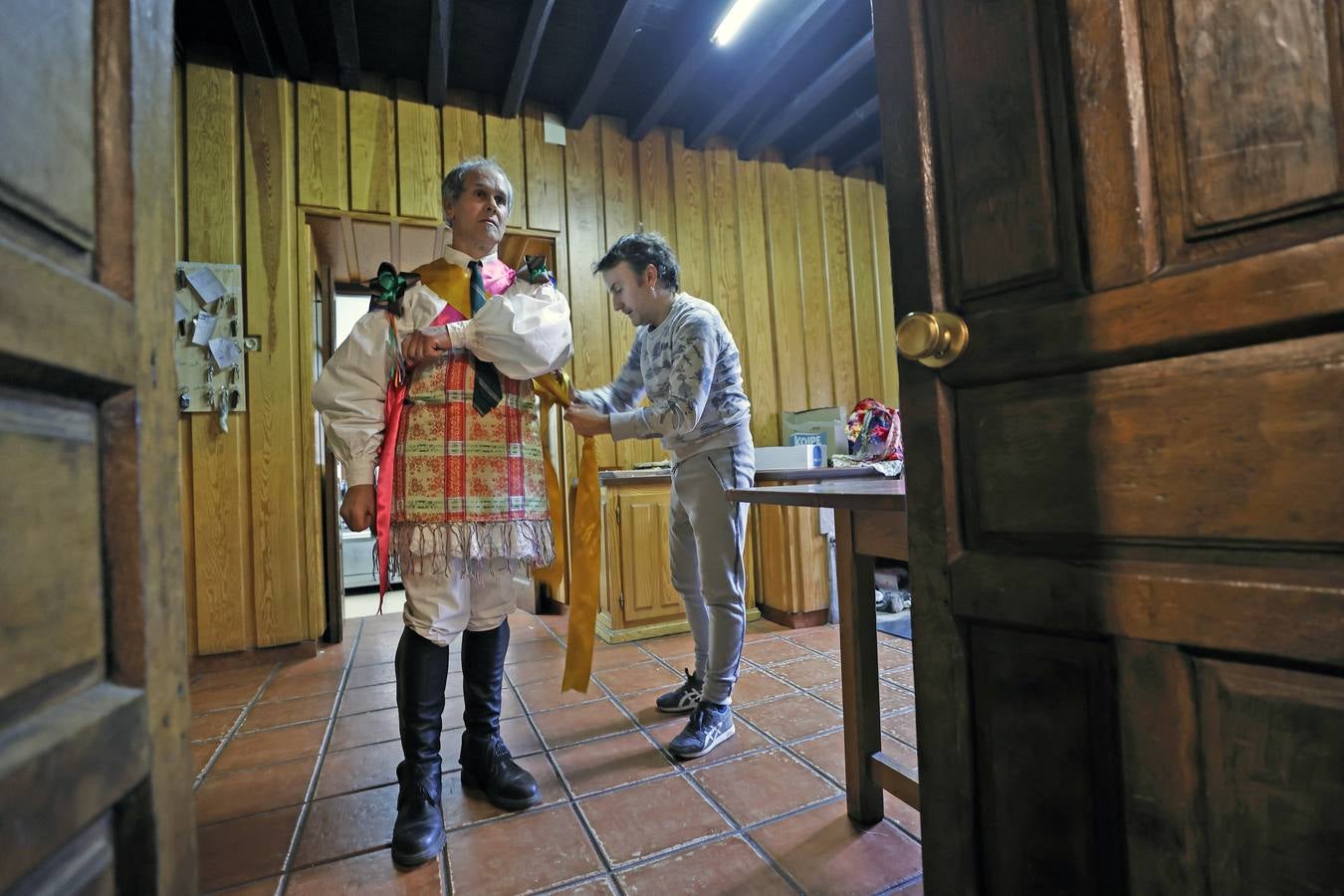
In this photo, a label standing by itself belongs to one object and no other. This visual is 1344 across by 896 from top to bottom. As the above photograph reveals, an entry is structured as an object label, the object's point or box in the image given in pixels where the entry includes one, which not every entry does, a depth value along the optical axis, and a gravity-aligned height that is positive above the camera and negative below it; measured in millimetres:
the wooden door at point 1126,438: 521 +4
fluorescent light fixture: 2854 +2195
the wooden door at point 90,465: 383 +26
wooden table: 1342 -449
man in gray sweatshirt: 1798 +109
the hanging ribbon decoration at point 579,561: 1642 -258
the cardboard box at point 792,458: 3371 +11
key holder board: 2848 +740
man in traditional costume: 1391 +92
